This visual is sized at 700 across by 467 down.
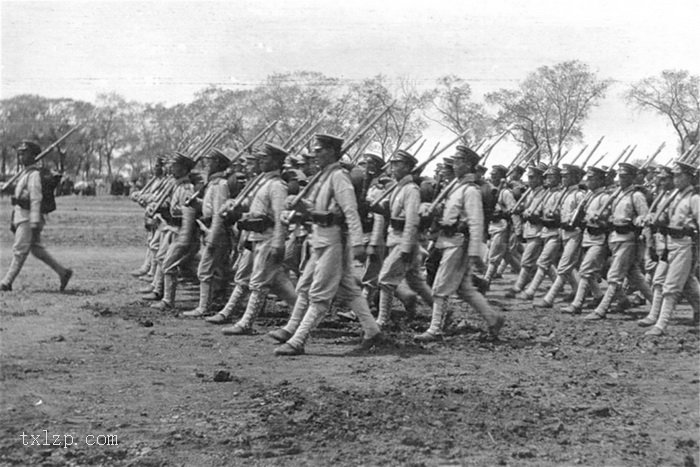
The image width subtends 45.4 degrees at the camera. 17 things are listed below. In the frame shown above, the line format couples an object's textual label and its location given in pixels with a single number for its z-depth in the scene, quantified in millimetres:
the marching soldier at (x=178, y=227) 11156
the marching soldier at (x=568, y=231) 12578
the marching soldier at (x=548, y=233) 13272
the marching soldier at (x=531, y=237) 13758
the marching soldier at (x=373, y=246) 10484
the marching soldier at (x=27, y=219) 12227
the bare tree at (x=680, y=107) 18438
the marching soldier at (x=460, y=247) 9047
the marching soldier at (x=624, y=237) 11273
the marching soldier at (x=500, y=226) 14758
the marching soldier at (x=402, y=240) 9383
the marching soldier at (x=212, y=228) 10633
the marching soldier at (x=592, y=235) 11836
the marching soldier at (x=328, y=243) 8273
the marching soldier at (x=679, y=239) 9961
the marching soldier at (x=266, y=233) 9344
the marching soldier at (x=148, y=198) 13781
